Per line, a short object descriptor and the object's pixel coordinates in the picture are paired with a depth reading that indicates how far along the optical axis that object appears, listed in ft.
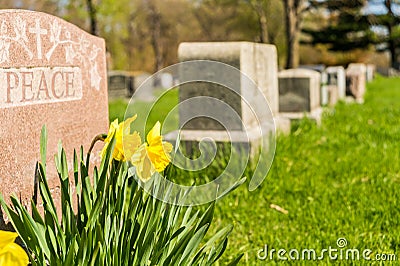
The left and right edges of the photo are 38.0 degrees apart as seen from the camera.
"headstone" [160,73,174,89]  64.04
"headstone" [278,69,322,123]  24.80
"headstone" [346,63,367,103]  38.40
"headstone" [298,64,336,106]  30.73
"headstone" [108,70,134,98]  53.31
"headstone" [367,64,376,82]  70.64
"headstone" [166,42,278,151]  16.30
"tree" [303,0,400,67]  117.29
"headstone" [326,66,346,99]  36.27
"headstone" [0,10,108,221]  8.02
